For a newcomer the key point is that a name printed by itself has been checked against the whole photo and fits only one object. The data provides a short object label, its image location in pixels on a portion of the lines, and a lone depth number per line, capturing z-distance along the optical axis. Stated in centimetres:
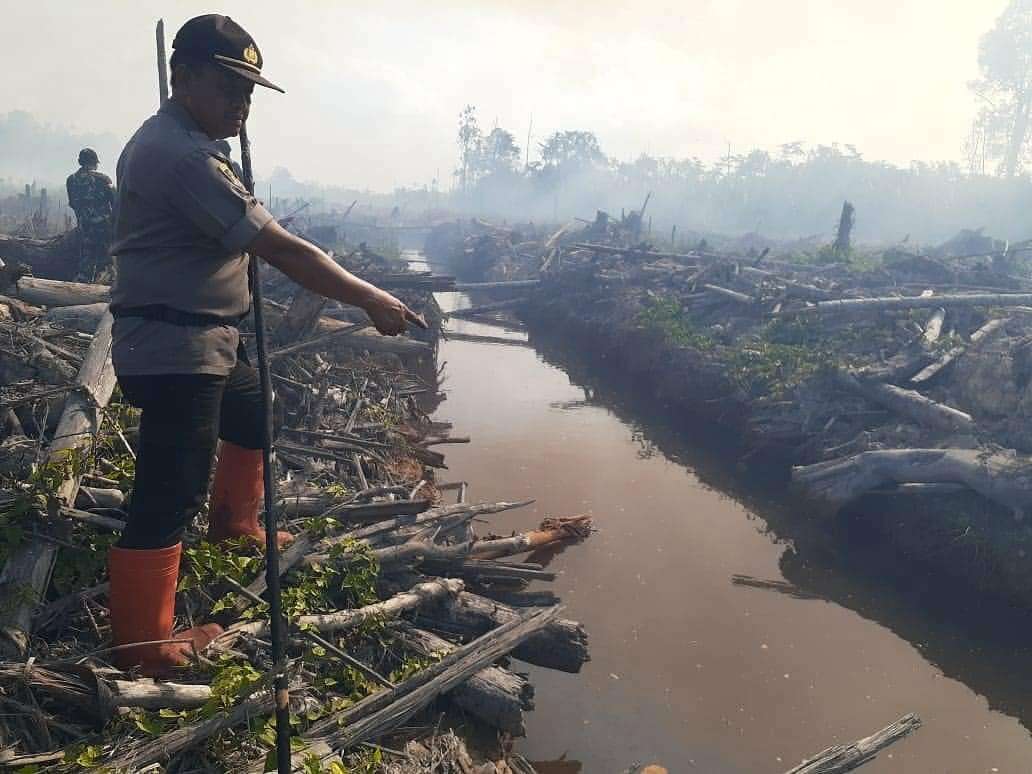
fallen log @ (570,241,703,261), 2227
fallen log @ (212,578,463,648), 354
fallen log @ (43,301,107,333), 649
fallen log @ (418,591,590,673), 460
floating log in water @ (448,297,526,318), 2283
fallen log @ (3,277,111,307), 701
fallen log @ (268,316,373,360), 777
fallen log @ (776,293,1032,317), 1353
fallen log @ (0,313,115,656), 300
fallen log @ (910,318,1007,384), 1027
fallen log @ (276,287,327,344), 868
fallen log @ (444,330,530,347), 1918
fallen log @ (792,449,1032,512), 719
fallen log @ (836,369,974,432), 880
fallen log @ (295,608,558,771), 322
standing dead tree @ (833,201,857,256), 2461
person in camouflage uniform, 927
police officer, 263
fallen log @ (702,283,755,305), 1596
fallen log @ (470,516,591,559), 604
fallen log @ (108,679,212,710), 279
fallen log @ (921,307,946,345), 1171
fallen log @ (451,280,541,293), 2062
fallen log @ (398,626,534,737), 407
